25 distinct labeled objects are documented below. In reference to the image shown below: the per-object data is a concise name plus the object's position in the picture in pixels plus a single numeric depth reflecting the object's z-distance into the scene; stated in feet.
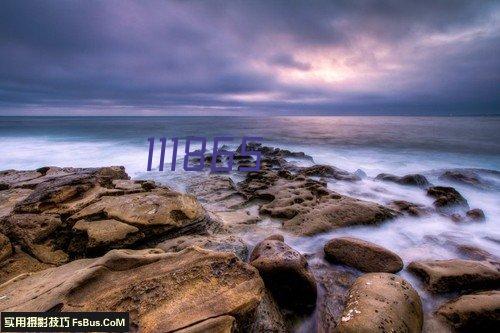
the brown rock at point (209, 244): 11.64
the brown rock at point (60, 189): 13.69
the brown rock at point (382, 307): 7.69
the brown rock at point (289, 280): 9.78
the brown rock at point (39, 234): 11.48
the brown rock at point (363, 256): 12.05
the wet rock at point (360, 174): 33.37
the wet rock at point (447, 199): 21.62
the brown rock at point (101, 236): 10.99
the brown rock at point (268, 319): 7.96
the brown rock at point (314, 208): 17.16
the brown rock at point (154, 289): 6.86
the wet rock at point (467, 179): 31.07
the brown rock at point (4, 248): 10.78
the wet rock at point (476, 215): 19.47
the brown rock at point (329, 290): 9.43
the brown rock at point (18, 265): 10.21
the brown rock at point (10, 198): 13.71
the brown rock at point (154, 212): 12.44
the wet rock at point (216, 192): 22.29
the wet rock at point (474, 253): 14.23
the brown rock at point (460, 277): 10.75
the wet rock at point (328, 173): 31.45
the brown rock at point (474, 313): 8.50
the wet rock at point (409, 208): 20.15
